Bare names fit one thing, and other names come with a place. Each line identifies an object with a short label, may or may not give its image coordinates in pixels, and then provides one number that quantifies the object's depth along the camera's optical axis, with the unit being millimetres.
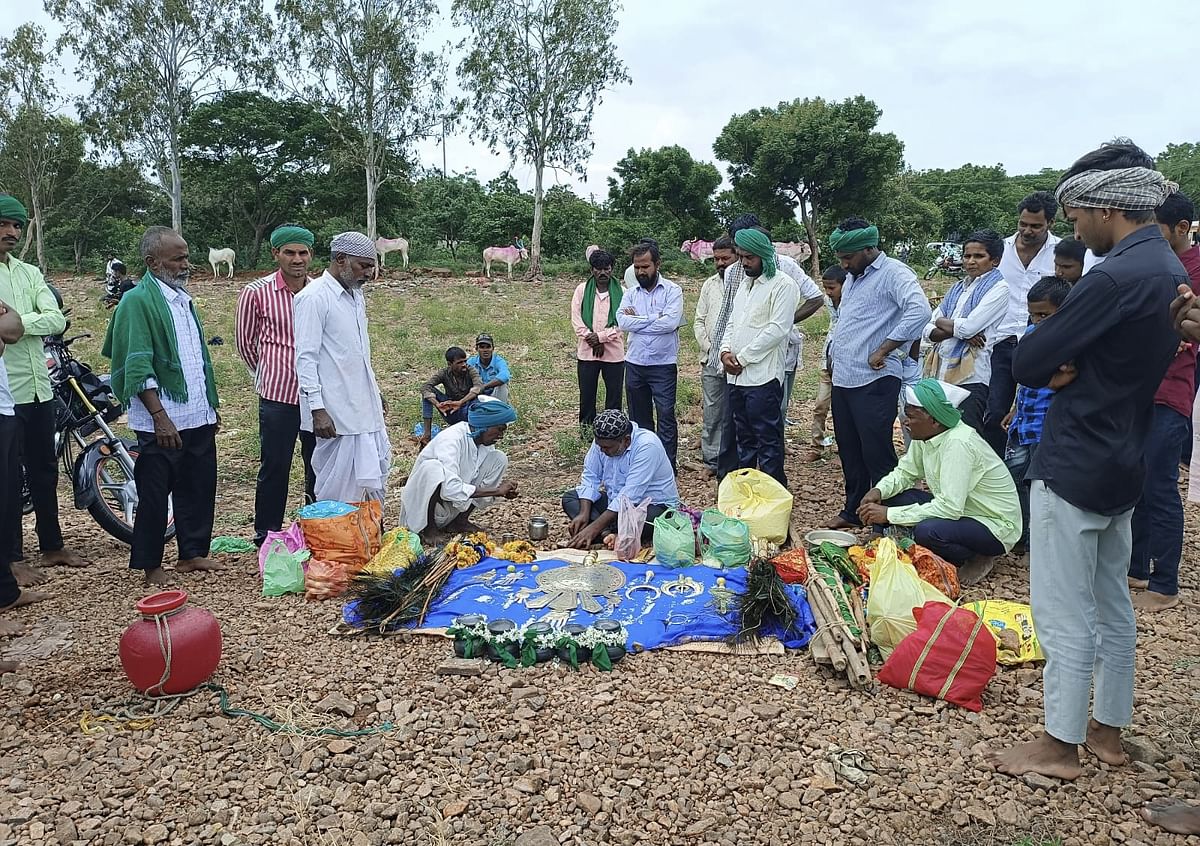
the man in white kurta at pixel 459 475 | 4938
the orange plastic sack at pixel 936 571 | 3982
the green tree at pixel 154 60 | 22531
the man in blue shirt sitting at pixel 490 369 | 7004
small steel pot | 5105
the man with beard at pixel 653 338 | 6141
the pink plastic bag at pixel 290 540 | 4285
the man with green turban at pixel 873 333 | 4750
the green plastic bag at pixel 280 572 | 4242
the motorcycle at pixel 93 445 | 4809
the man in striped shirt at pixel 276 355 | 4730
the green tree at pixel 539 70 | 22812
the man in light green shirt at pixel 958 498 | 4207
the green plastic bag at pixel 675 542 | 4398
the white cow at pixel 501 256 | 22609
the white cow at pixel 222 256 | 19916
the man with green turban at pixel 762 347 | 5176
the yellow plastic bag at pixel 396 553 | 4215
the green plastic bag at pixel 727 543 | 4363
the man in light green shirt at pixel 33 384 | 4229
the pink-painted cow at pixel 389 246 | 22234
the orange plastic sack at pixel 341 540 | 4273
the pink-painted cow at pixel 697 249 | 24844
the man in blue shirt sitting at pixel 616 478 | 4781
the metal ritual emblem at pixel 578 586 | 3971
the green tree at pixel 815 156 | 21625
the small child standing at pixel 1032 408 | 4027
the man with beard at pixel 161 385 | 4082
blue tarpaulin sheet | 3674
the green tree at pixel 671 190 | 25688
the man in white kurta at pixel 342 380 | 4445
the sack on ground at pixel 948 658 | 3068
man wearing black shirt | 2342
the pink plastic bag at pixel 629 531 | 4609
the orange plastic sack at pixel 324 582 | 4219
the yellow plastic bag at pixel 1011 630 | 3414
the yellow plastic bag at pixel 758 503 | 4676
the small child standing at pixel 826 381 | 6102
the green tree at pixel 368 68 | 22578
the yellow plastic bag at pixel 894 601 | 3338
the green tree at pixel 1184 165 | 33578
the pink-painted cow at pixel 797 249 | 22041
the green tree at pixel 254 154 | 23891
